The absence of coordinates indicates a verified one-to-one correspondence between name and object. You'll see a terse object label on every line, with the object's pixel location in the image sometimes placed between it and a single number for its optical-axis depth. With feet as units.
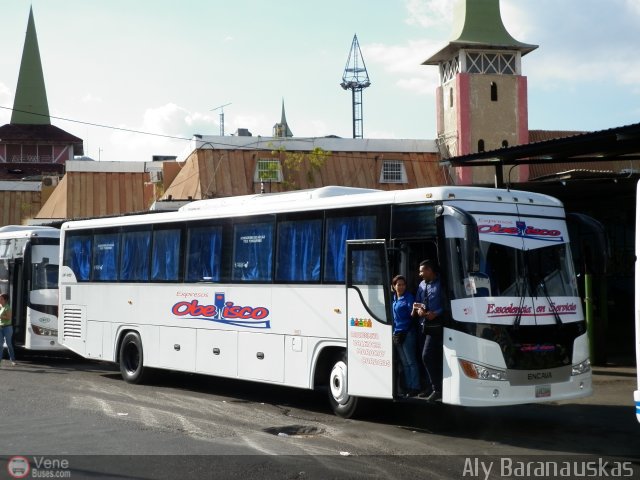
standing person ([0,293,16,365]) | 69.82
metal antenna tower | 249.96
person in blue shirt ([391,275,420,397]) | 38.70
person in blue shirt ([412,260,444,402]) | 37.47
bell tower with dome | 169.37
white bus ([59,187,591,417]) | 36.91
